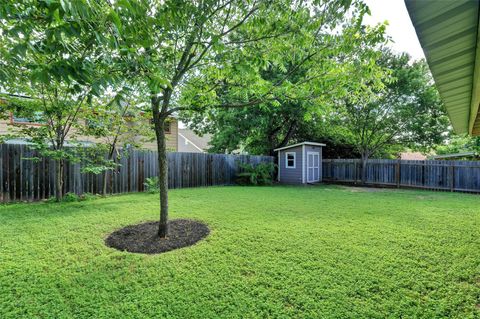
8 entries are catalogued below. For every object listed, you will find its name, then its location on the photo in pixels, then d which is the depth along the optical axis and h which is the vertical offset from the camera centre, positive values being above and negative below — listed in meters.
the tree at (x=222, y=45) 2.39 +1.49
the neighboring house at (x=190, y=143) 25.84 +1.81
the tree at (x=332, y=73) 3.13 +1.23
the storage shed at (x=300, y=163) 12.66 -0.21
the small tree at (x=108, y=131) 6.84 +0.90
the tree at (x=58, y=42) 1.52 +0.83
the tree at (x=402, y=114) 11.60 +2.29
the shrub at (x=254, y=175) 11.59 -0.75
